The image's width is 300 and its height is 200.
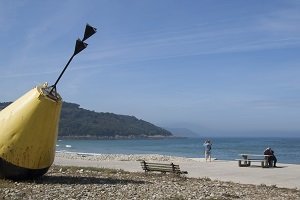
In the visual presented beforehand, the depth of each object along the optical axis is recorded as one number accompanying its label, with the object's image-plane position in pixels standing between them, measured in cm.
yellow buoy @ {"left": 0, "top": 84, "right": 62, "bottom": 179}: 1131
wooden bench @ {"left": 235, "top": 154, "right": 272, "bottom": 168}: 2004
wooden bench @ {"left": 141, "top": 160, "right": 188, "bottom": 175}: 1501
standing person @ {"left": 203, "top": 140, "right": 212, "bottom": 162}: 2460
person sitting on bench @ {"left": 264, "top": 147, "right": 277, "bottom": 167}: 2017
